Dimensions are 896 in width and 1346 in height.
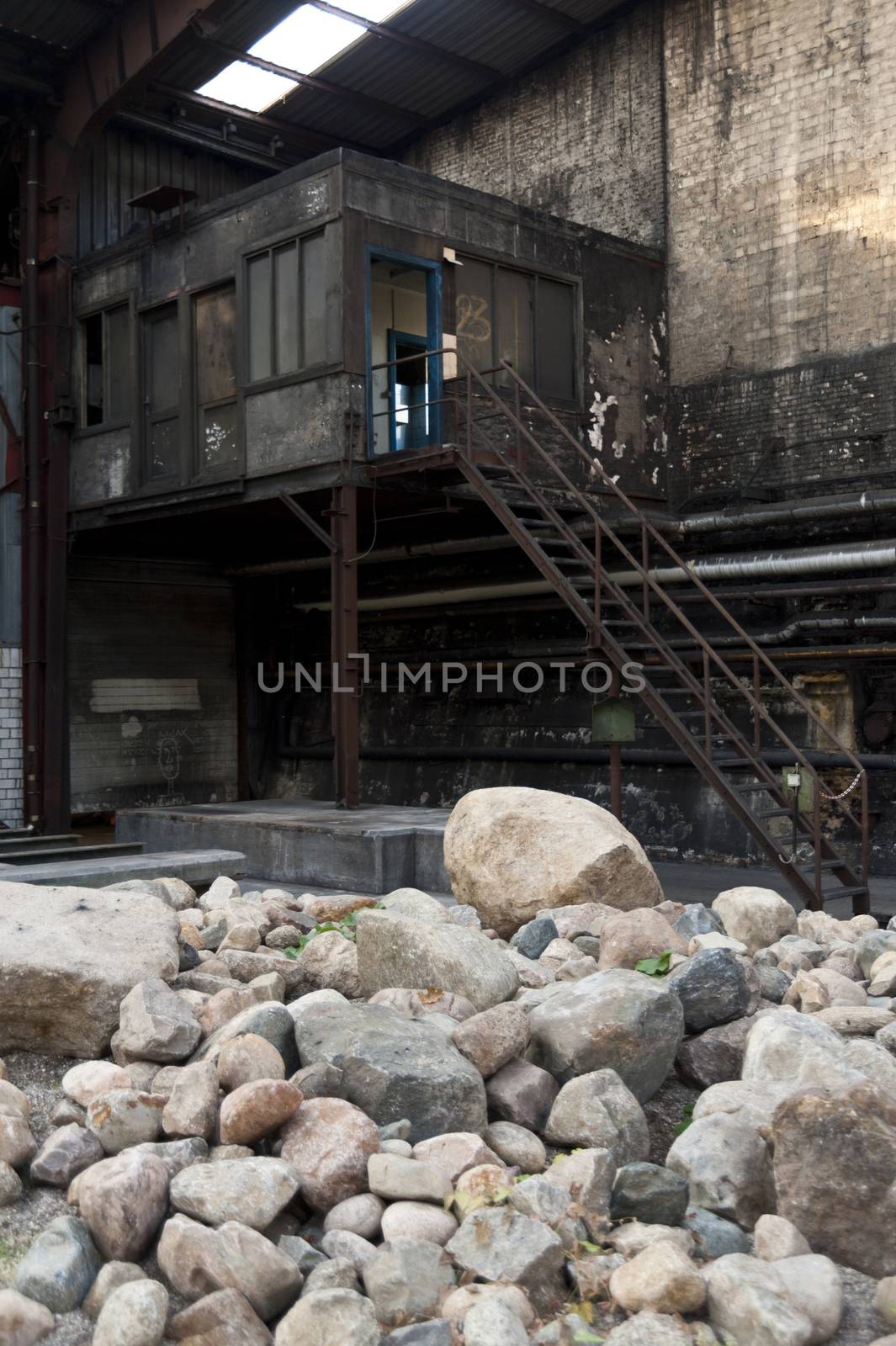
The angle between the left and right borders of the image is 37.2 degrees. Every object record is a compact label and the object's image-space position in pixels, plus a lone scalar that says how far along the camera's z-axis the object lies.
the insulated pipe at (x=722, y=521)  12.51
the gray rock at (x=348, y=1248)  3.77
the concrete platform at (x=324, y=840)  10.96
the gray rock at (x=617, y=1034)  4.97
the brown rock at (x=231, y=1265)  3.60
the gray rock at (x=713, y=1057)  5.26
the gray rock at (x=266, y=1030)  4.82
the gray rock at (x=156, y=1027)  4.82
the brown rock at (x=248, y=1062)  4.52
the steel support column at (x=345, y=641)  12.55
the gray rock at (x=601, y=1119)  4.51
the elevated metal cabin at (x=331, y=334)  13.02
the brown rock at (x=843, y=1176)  3.94
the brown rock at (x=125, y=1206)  3.86
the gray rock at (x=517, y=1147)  4.42
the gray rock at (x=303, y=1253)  3.77
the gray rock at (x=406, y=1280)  3.58
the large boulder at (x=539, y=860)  7.50
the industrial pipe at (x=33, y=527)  15.88
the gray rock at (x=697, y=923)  7.02
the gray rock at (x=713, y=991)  5.46
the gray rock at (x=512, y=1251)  3.67
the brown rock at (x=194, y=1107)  4.34
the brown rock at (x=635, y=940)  6.13
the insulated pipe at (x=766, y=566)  12.03
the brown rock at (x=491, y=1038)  4.79
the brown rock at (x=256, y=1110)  4.23
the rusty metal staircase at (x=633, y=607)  9.58
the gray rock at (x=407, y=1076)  4.47
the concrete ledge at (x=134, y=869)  8.20
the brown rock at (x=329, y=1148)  4.07
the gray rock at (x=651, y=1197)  4.09
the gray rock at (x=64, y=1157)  4.18
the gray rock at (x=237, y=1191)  3.87
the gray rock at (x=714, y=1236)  3.97
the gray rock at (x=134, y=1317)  3.44
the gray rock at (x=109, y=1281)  3.66
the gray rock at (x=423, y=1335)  3.40
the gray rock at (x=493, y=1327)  3.34
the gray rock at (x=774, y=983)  6.05
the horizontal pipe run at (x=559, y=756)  12.73
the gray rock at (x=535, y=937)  6.85
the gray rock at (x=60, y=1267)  3.64
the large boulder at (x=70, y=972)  5.03
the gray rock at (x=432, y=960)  5.48
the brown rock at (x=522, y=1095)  4.72
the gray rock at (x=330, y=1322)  3.40
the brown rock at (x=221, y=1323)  3.46
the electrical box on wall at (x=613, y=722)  11.47
